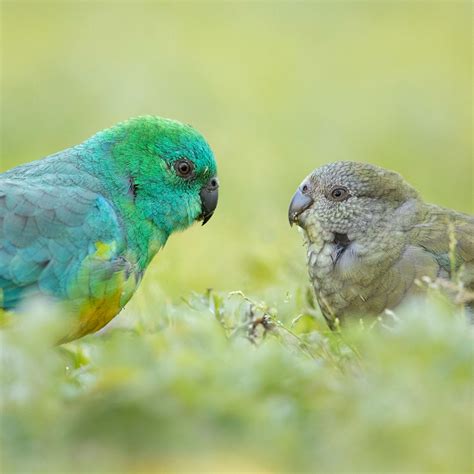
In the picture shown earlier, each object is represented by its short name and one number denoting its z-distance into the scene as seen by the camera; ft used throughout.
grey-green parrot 26.86
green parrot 24.61
